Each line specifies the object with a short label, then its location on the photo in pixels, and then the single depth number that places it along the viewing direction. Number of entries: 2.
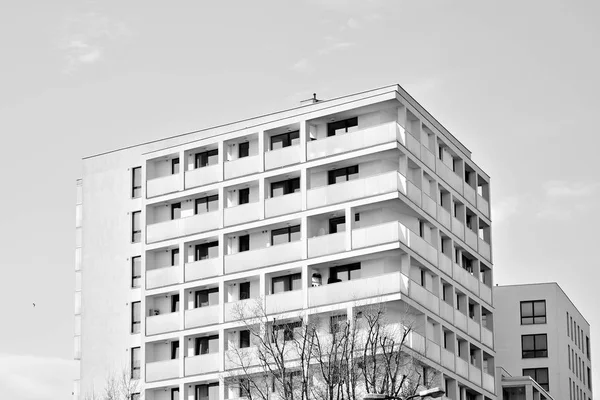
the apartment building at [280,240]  93.81
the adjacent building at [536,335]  139.12
